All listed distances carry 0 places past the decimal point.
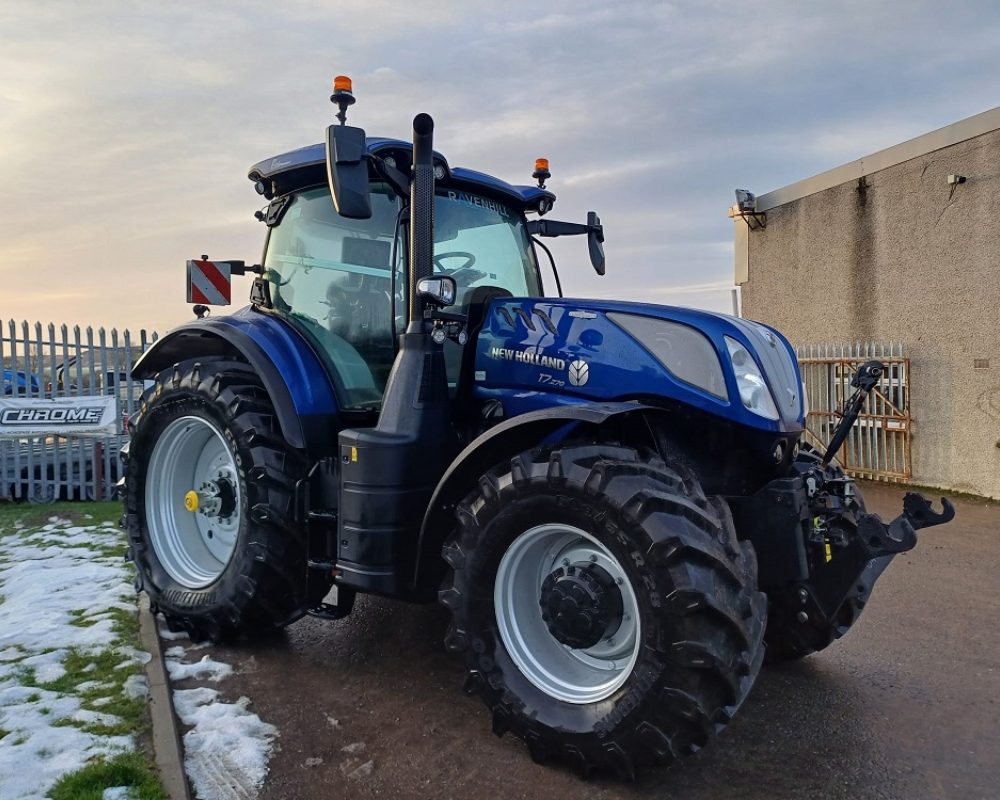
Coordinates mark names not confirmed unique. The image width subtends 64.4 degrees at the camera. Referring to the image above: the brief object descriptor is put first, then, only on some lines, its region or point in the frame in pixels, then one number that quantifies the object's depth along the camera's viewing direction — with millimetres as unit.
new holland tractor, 2730
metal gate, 10719
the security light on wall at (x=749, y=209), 13477
